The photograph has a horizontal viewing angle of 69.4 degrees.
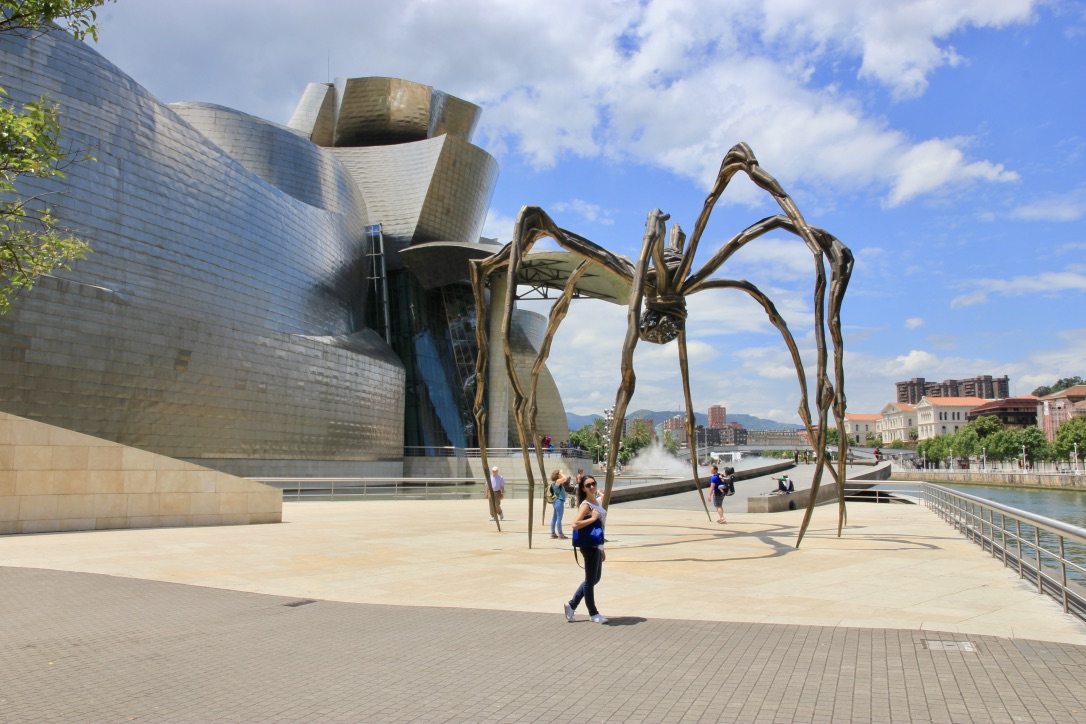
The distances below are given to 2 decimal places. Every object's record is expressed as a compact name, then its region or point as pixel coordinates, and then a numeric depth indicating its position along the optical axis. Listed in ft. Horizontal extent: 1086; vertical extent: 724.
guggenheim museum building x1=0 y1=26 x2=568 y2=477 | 83.15
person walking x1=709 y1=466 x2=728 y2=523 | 55.98
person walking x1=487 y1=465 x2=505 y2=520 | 57.39
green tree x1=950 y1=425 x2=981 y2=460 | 325.68
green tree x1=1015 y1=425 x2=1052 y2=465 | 290.35
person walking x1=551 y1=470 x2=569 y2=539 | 44.86
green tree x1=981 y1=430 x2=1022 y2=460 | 300.20
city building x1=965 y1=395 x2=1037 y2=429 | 423.97
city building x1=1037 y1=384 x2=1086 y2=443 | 377.09
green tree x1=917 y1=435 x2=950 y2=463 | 361.92
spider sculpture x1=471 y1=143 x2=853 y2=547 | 32.81
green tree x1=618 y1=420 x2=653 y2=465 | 355.77
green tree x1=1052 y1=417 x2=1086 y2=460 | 251.60
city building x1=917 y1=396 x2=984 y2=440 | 492.95
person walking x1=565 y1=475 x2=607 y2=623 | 21.86
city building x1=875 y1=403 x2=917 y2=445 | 571.69
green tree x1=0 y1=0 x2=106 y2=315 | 29.71
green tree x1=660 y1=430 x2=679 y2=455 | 431.59
